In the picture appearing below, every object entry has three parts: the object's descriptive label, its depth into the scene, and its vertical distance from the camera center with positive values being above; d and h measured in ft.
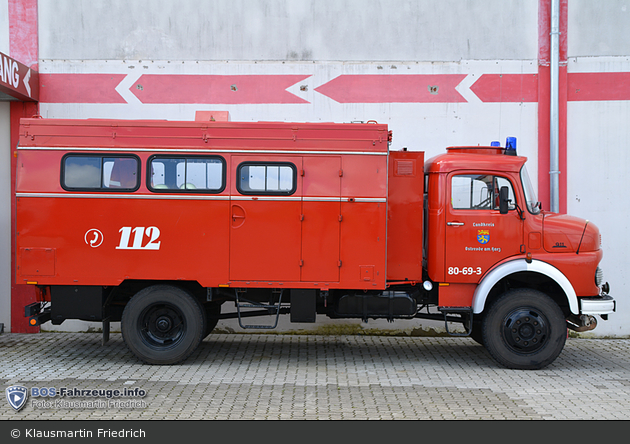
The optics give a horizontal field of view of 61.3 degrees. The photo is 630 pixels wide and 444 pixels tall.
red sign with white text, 27.96 +7.90
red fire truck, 23.22 -0.16
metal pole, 31.01 +6.26
